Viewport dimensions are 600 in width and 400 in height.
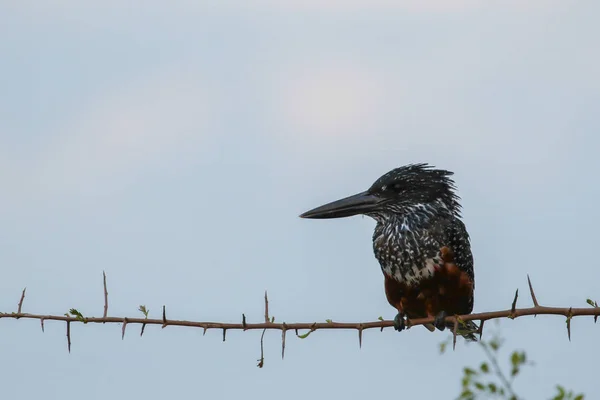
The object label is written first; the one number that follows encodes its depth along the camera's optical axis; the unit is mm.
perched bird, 11797
